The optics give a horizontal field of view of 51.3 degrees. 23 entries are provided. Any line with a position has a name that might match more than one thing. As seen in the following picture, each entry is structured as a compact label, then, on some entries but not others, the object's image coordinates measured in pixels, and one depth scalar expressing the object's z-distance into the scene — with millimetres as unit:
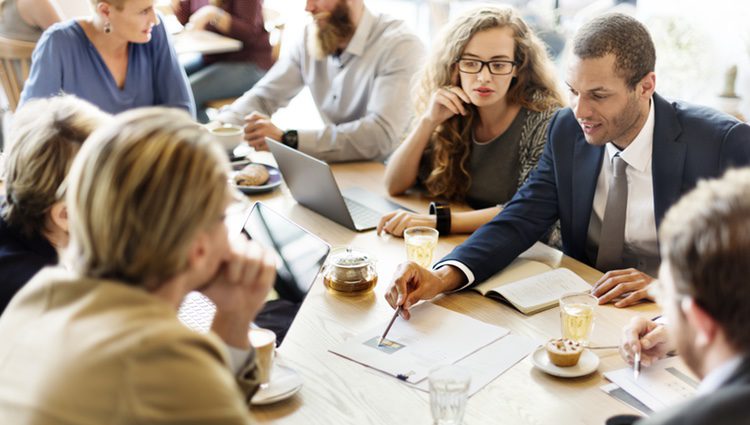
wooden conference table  1340
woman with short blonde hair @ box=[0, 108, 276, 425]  849
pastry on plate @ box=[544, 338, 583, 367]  1450
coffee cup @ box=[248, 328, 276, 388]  1364
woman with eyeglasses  2463
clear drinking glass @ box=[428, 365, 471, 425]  1269
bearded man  2846
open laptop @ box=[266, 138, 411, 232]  2168
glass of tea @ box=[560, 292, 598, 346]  1564
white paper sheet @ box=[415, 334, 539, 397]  1437
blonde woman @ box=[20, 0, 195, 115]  2725
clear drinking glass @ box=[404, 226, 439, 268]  1950
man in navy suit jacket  1914
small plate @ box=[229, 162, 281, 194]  2449
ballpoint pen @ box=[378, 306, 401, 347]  1591
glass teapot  1800
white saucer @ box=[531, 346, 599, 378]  1438
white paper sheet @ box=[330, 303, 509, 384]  1499
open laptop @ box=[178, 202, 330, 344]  1569
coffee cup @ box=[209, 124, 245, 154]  2701
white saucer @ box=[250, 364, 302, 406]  1369
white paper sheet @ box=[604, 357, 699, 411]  1372
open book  1745
